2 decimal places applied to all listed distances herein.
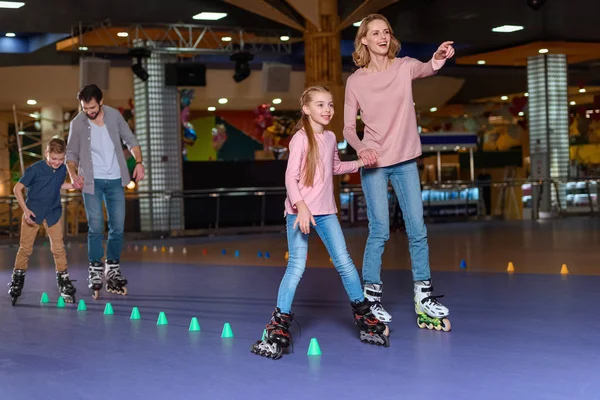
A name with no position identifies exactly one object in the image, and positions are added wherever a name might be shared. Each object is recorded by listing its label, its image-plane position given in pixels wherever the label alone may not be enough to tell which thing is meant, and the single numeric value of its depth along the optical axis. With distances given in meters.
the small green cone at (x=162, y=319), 5.36
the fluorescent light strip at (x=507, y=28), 17.23
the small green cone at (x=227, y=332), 4.72
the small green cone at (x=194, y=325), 5.03
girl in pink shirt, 4.30
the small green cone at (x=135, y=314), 5.62
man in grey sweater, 6.61
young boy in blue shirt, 6.41
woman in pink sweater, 4.65
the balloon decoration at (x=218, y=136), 26.89
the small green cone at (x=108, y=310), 5.89
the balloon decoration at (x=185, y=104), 20.67
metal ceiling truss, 16.64
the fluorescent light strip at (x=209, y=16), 15.41
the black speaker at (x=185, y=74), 18.41
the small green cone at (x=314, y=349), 4.11
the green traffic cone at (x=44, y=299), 6.69
